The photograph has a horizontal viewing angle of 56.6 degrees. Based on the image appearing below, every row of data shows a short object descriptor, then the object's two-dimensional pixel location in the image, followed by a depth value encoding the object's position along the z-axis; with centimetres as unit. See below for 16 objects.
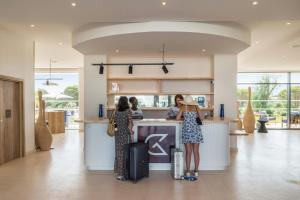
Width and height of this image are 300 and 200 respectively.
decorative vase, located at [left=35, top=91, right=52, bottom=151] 781
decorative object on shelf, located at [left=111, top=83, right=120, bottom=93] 790
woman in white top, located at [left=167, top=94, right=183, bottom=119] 614
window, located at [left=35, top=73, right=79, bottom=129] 1352
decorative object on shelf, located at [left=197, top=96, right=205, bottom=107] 808
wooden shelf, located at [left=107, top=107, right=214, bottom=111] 782
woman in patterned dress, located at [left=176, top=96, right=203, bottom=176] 512
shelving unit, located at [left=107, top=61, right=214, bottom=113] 790
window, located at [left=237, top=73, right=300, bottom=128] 1360
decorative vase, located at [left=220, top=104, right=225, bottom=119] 748
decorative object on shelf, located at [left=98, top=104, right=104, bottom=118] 728
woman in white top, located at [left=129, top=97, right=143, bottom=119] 618
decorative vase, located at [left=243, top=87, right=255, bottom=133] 1203
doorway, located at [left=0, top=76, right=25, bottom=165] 633
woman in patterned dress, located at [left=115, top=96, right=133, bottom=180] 505
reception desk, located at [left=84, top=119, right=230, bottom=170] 563
